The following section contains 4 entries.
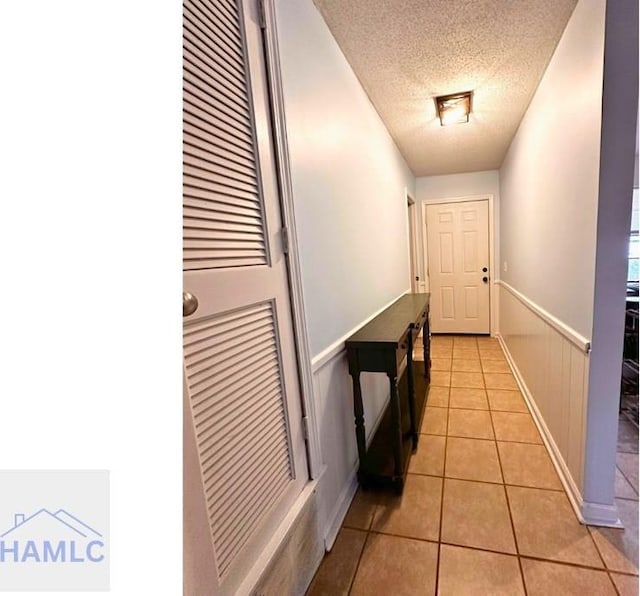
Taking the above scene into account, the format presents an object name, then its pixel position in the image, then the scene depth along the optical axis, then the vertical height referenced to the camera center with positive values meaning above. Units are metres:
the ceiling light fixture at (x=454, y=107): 2.55 +1.00
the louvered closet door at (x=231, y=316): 0.85 -0.17
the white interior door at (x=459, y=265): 4.89 -0.34
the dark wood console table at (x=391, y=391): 1.74 -0.76
